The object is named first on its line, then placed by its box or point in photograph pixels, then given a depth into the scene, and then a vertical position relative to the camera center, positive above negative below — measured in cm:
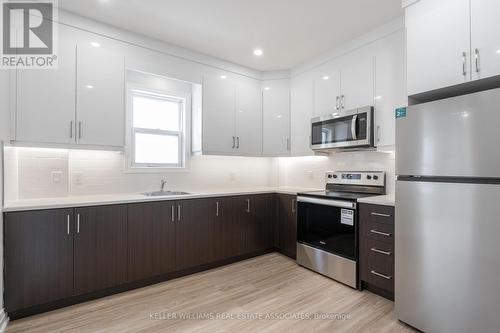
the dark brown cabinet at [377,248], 224 -75
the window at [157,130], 316 +46
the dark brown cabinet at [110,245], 200 -76
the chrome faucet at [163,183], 316 -21
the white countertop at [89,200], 204 -32
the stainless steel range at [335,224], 257 -63
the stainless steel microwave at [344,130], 277 +43
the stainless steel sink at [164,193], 303 -33
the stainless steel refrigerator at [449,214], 152 -31
